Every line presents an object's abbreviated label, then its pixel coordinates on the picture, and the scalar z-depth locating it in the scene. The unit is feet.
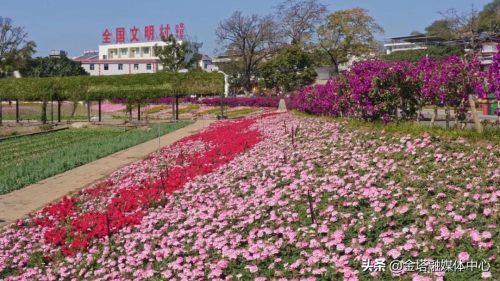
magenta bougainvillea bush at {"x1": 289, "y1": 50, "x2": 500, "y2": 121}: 30.25
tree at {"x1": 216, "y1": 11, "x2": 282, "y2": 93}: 250.57
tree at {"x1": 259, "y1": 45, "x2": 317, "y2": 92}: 194.59
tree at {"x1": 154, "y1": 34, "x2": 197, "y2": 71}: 272.51
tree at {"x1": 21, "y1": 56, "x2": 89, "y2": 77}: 307.17
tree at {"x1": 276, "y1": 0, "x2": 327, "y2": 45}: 221.87
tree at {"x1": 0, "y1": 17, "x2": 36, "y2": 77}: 283.18
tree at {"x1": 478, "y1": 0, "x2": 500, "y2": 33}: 206.30
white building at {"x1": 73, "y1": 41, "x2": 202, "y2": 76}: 365.40
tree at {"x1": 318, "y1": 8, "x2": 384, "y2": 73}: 210.18
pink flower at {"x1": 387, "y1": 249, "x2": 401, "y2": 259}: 14.44
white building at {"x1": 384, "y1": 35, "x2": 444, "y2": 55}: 286.91
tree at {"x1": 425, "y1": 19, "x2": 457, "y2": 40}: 216.33
